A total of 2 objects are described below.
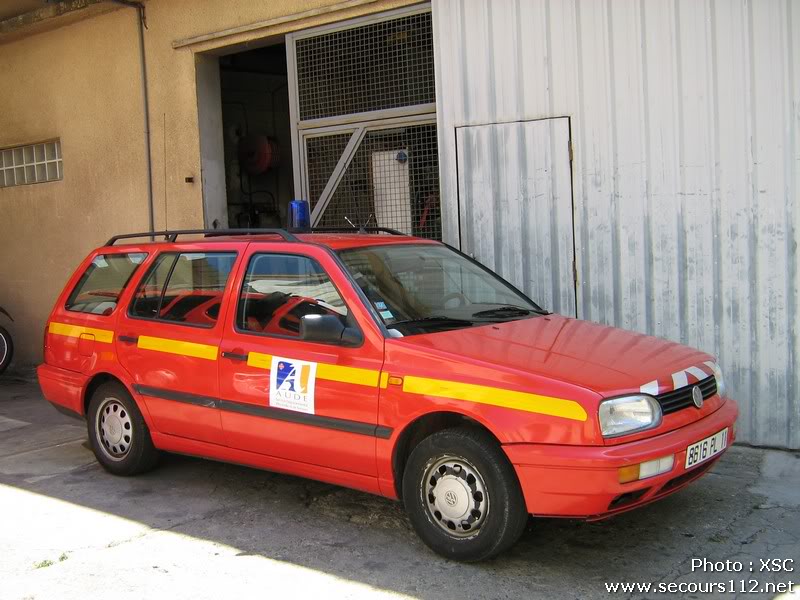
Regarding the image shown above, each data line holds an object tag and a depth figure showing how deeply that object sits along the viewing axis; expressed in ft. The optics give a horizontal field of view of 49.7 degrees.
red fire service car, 13.02
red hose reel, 36.73
